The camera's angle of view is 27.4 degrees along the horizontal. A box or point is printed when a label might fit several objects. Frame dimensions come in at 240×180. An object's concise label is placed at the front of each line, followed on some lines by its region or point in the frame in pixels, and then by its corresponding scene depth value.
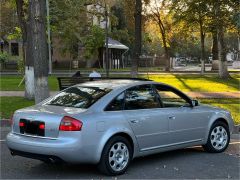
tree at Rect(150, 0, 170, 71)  46.41
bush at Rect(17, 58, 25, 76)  25.89
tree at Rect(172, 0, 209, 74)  27.38
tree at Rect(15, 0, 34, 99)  18.23
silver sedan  6.98
